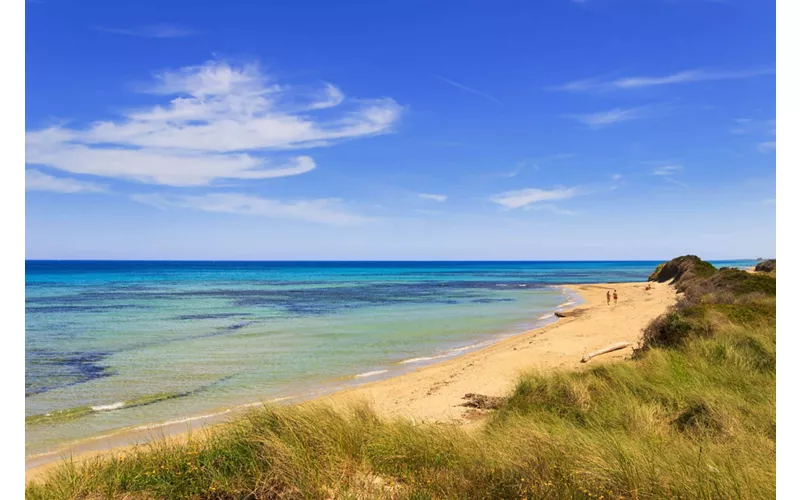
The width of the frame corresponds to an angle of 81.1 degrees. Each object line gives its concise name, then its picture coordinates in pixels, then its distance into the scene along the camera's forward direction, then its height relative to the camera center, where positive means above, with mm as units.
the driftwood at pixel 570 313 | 33344 -4383
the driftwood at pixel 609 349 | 15889 -3395
